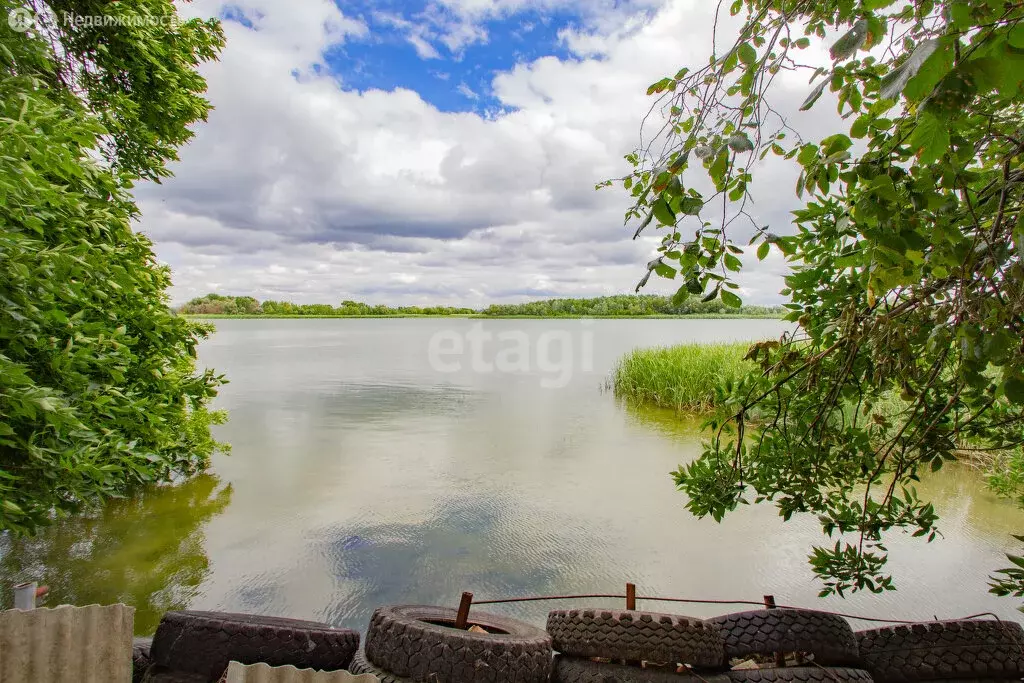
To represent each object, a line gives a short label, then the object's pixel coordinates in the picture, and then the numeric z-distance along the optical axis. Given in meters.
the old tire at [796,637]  2.42
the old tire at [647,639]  2.31
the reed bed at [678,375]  11.99
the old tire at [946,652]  2.34
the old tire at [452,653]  2.27
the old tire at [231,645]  2.35
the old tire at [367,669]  2.31
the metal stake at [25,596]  2.41
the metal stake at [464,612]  2.58
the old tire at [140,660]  2.47
